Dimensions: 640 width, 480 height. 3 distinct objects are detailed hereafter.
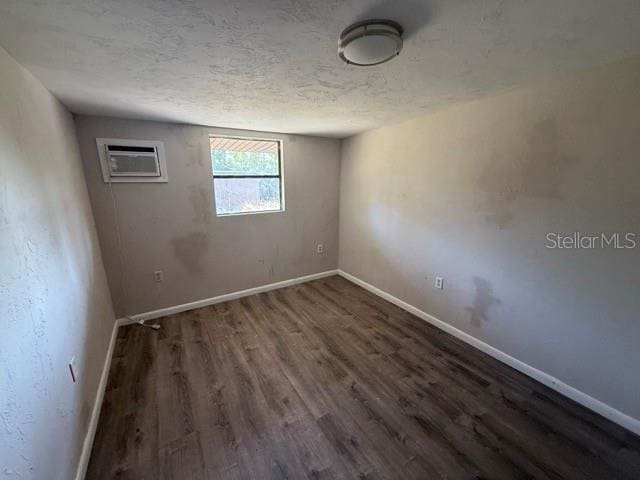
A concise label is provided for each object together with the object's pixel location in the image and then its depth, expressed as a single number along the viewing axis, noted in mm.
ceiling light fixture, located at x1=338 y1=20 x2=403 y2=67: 1037
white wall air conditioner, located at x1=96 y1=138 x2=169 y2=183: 2314
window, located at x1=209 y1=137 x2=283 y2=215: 2943
